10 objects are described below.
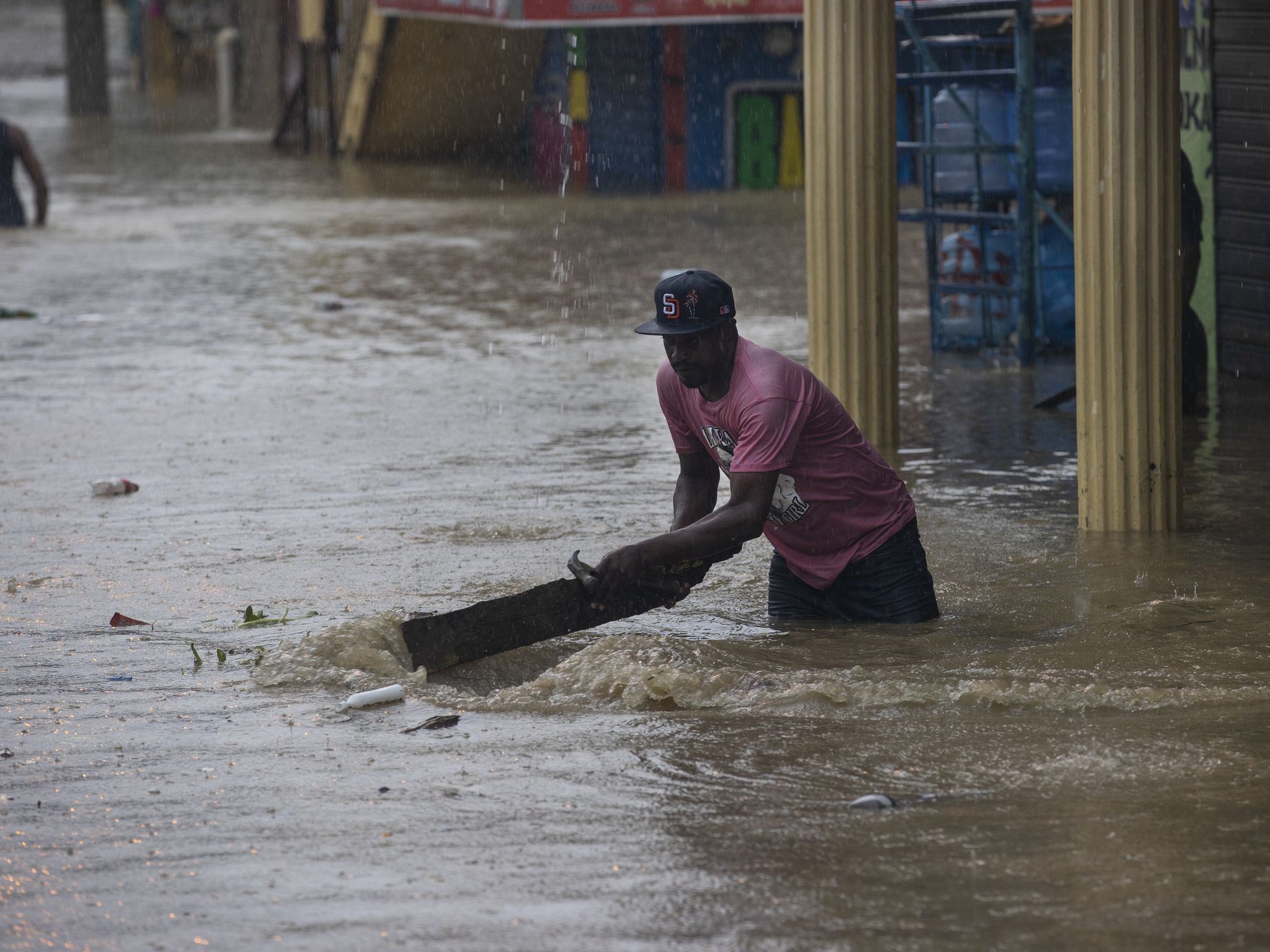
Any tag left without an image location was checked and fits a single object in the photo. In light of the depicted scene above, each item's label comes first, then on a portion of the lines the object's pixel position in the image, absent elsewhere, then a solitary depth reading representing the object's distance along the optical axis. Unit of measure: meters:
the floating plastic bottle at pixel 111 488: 17.62
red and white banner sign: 43.03
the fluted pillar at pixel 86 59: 75.44
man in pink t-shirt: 11.06
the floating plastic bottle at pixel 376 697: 10.88
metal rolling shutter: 22.27
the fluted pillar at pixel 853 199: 17.80
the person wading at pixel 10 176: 40.09
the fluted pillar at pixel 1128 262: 14.78
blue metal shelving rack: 23.50
